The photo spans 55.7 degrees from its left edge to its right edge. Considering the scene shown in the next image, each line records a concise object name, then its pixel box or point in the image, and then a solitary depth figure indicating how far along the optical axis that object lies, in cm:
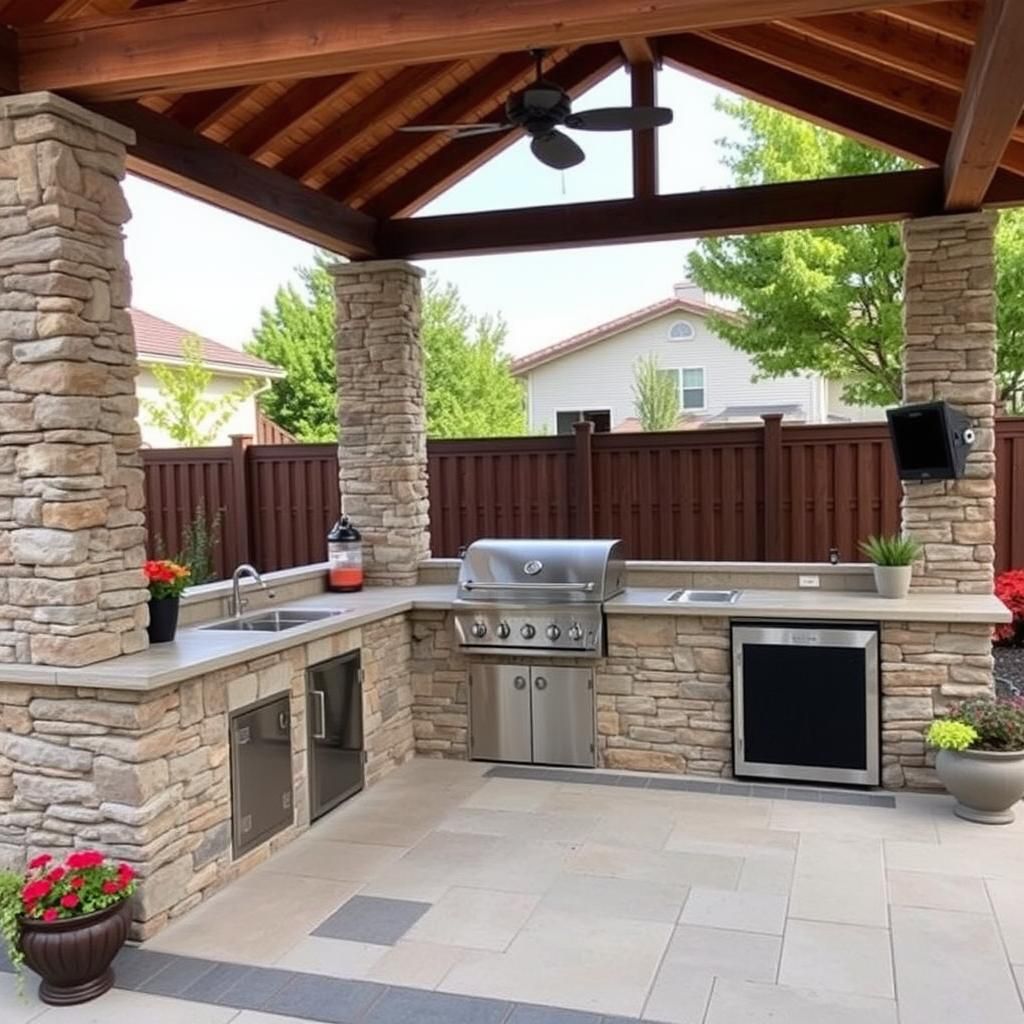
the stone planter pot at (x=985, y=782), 403
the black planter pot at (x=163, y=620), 388
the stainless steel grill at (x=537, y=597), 493
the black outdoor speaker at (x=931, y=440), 474
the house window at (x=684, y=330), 1538
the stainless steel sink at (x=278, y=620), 462
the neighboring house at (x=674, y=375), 1505
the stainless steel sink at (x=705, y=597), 495
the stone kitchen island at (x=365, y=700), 331
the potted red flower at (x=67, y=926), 284
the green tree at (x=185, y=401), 1205
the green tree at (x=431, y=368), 1698
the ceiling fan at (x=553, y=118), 382
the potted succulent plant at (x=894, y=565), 486
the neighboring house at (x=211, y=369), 1214
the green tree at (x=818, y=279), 823
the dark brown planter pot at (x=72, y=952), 284
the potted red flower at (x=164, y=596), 388
